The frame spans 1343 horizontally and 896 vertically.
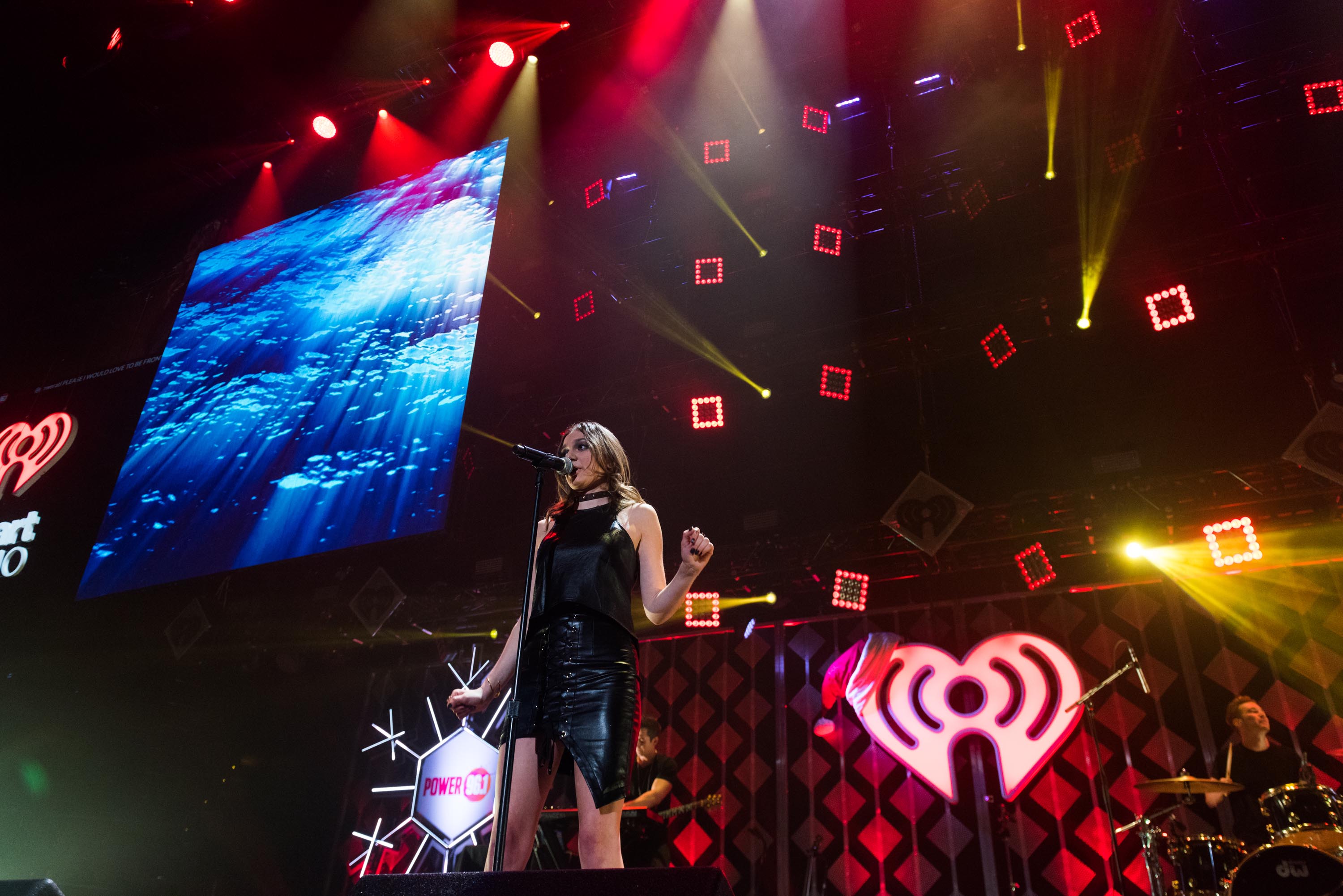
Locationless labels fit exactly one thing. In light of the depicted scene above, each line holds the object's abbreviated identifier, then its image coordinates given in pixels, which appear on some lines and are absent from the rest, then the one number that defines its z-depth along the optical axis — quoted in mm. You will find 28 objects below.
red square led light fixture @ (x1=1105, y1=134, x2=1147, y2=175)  5125
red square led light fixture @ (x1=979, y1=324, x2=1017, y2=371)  5898
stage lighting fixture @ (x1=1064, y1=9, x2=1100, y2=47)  4664
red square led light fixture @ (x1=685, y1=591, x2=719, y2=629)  6719
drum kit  3762
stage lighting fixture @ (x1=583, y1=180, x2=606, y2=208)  6129
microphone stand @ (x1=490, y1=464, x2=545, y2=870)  1712
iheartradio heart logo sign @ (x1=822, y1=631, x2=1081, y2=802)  6371
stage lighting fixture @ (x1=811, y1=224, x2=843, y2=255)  5859
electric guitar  5633
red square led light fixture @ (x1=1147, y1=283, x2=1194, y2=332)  5145
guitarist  4949
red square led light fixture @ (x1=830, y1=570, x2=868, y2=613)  6535
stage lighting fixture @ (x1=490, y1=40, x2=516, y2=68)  5816
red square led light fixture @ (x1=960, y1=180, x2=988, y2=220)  5508
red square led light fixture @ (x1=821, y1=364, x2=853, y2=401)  6371
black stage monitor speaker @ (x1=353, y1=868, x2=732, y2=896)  1262
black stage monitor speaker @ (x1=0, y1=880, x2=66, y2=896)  1544
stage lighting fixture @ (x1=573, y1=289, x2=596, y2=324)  6629
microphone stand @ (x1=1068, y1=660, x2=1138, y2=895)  4316
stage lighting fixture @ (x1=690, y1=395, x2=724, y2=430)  6434
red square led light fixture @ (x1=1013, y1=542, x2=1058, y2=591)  6137
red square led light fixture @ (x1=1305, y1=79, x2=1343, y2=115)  4500
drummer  4727
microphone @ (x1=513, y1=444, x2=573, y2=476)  1948
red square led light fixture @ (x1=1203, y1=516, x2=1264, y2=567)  5406
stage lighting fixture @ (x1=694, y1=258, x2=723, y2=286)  6039
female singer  1873
